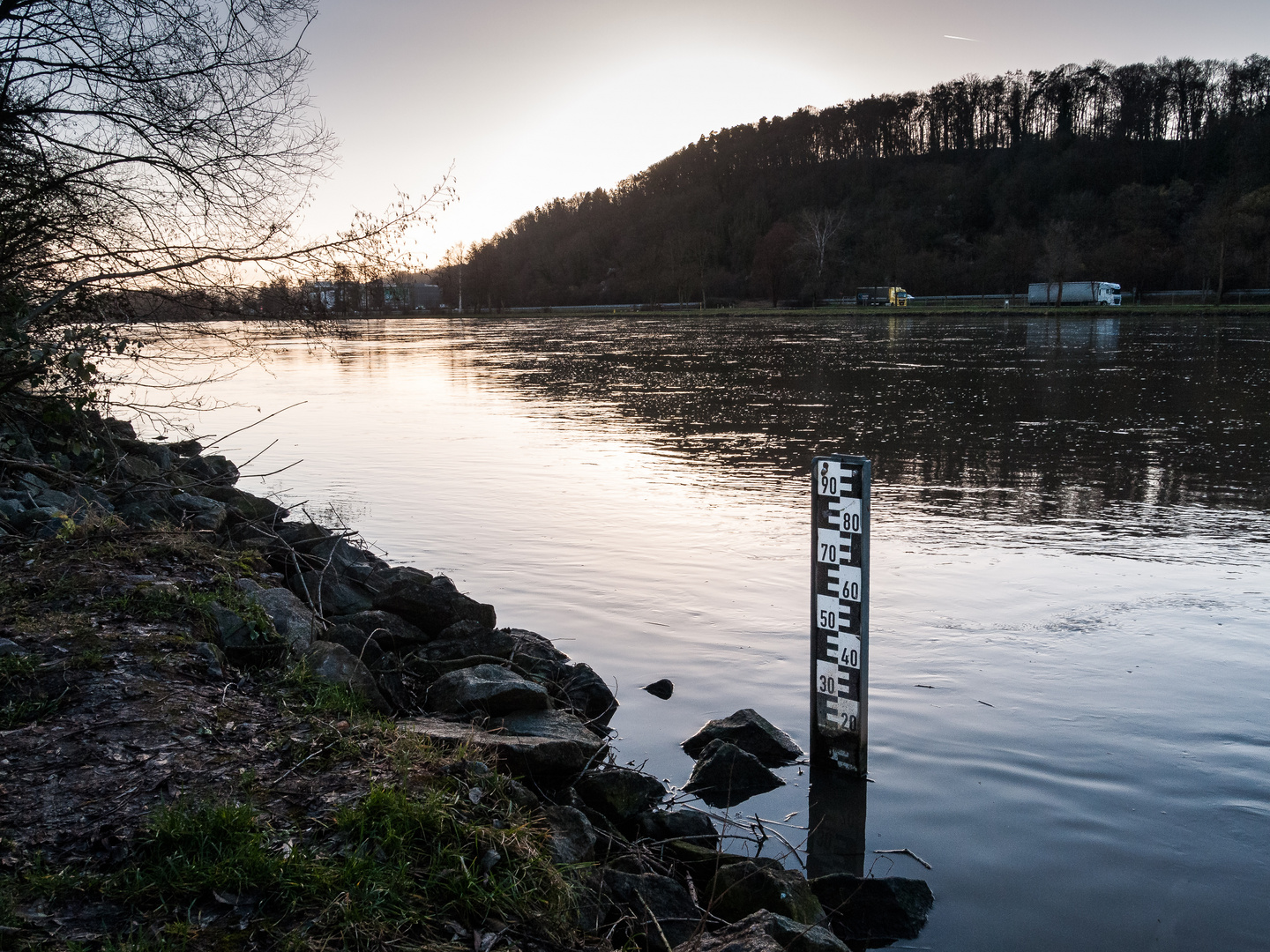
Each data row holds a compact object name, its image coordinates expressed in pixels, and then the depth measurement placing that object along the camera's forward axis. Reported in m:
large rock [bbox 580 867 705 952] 3.50
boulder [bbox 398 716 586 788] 4.51
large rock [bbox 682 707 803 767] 5.45
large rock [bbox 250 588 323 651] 5.55
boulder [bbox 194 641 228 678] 4.84
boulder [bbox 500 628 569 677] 6.34
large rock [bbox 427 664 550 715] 5.23
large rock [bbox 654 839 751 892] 4.17
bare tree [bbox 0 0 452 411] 6.75
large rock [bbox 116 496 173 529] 8.12
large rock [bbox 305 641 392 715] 5.06
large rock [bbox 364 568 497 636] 6.76
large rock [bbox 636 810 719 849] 4.48
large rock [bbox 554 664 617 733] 6.07
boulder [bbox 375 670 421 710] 5.39
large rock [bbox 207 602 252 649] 5.32
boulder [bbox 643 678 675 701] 6.40
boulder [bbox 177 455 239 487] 12.55
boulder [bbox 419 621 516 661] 6.23
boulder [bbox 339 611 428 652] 6.41
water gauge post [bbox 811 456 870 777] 4.94
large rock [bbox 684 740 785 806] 5.11
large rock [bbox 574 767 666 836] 4.55
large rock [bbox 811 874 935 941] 3.97
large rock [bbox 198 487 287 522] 9.09
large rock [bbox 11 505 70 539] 6.93
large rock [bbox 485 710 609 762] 4.96
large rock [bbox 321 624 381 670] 5.88
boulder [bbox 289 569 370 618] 7.07
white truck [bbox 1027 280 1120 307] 82.56
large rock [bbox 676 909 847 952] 3.30
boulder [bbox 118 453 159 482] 9.62
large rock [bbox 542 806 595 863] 3.74
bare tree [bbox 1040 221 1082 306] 81.44
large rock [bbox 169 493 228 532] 8.13
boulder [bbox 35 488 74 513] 7.64
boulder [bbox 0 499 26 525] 7.10
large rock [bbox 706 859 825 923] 3.79
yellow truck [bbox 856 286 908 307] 95.69
